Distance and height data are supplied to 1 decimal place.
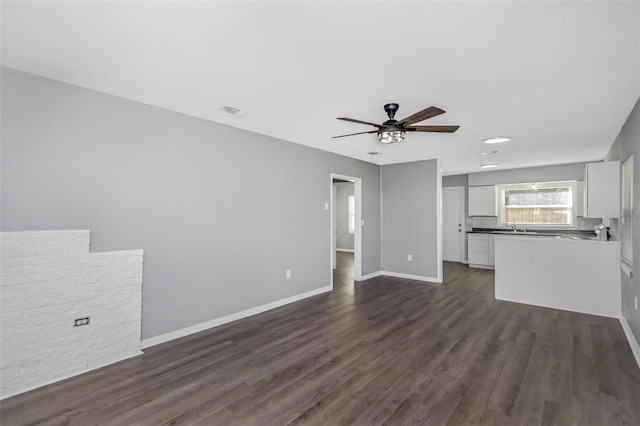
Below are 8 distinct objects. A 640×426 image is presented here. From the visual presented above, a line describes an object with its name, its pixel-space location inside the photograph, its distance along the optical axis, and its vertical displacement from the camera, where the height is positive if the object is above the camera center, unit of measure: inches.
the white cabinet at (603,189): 164.1 +12.4
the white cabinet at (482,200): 309.3 +12.0
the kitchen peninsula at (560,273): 165.5 -36.1
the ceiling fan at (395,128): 117.1 +33.3
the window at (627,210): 138.3 +0.9
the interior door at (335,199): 438.9 +18.7
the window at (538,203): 278.4 +8.4
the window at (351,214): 426.6 -2.5
